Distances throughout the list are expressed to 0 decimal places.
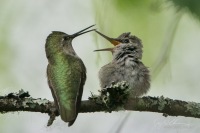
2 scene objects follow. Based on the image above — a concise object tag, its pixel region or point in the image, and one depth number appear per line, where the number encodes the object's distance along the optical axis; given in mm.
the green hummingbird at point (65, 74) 3002
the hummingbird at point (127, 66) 3137
